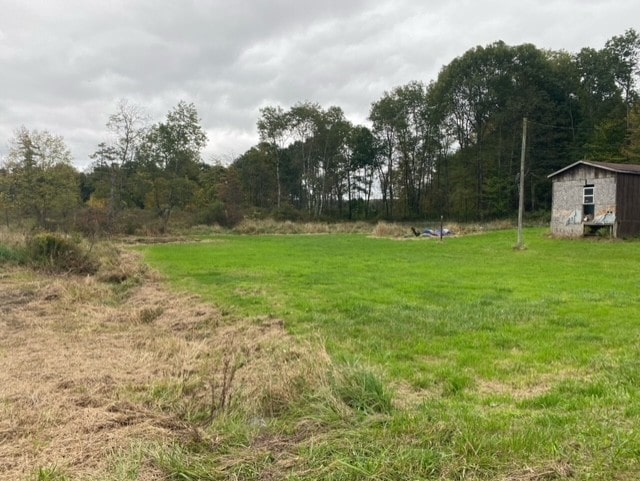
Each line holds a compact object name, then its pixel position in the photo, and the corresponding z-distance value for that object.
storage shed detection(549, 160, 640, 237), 25.03
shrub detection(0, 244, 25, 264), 17.23
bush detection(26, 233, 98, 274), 15.96
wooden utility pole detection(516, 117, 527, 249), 22.12
